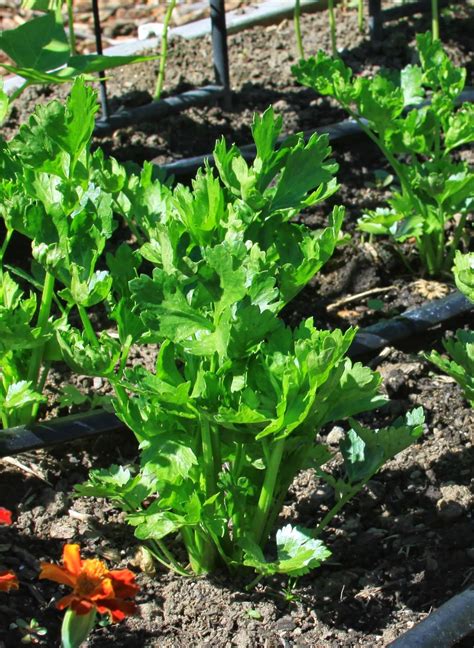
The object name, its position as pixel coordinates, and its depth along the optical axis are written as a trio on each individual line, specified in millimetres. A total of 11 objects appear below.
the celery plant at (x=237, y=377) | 1571
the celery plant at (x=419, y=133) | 2633
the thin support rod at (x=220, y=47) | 3523
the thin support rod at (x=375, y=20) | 3877
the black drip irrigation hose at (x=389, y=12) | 3904
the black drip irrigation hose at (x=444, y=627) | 1623
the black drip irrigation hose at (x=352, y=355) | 2094
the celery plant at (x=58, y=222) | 1811
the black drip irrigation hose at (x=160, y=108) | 3246
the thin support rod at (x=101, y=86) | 3234
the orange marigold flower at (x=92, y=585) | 1503
